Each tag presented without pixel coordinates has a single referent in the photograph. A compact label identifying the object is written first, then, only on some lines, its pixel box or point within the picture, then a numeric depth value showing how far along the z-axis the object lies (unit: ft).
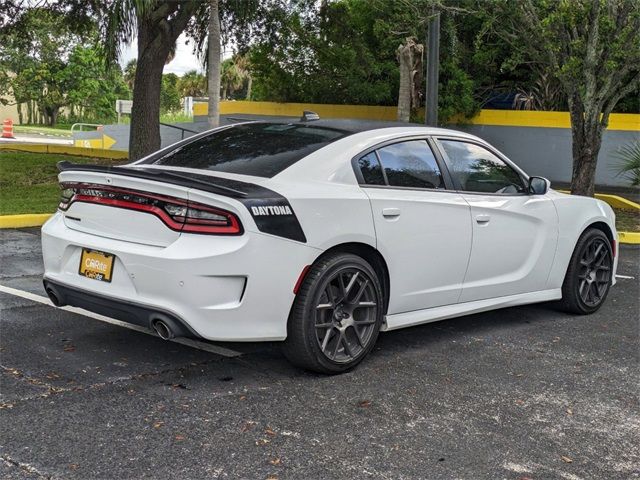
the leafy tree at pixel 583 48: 37.55
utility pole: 38.78
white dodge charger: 14.03
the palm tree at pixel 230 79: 182.24
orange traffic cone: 130.52
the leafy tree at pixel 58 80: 168.96
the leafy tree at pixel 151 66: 50.01
